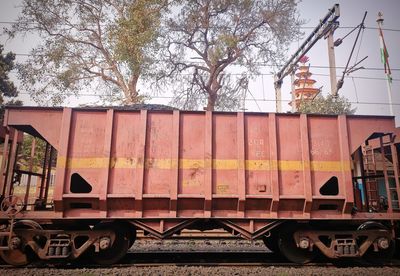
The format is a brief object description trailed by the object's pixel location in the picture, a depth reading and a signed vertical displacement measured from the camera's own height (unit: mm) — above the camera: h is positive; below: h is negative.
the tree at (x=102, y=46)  15102 +8274
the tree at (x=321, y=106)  17297 +6316
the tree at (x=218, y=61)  18266 +8742
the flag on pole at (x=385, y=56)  16453 +8150
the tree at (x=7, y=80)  28328 +11049
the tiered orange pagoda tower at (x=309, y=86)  63262 +25821
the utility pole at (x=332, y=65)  14773 +6772
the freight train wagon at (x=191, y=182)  5555 +153
